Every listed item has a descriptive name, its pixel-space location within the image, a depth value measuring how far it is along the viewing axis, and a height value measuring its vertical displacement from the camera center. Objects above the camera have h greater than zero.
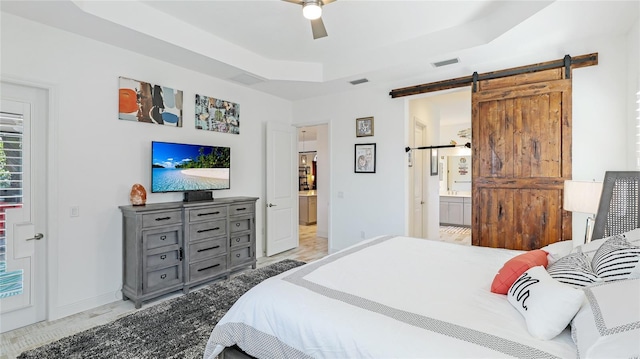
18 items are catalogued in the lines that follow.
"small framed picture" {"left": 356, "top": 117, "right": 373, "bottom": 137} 4.57 +0.82
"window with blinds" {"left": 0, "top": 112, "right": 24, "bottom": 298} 2.52 -0.02
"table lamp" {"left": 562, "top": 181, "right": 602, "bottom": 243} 2.32 -0.13
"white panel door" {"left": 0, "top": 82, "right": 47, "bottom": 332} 2.54 -0.25
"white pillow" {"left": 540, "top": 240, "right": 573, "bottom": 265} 1.81 -0.46
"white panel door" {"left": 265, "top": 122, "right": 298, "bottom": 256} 4.80 -0.17
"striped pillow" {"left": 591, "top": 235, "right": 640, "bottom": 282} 1.24 -0.36
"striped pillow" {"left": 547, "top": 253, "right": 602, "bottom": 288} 1.36 -0.45
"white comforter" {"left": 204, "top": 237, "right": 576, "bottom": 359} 1.13 -0.62
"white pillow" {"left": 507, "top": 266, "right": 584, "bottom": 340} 1.13 -0.50
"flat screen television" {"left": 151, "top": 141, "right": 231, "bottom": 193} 3.38 +0.14
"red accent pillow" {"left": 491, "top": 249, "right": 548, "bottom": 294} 1.56 -0.49
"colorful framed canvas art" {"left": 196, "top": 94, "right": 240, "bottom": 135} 3.97 +0.90
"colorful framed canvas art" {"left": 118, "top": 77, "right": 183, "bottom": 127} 3.21 +0.87
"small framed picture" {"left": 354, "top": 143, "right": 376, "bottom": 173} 4.54 +0.33
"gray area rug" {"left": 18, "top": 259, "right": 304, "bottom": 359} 2.16 -1.27
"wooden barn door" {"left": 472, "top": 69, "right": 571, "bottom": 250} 3.10 +0.23
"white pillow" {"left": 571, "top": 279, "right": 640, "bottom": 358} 0.92 -0.48
